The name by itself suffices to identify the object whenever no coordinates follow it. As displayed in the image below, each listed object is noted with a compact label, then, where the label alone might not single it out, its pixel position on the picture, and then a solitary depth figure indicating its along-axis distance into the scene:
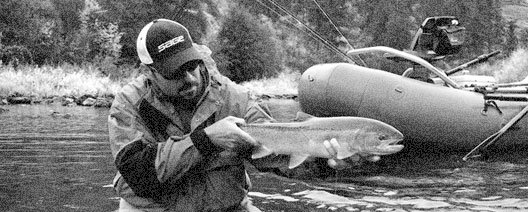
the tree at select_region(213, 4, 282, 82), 39.47
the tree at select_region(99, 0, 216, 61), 38.59
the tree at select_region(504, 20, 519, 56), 53.72
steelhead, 3.83
